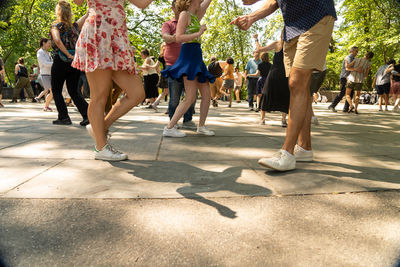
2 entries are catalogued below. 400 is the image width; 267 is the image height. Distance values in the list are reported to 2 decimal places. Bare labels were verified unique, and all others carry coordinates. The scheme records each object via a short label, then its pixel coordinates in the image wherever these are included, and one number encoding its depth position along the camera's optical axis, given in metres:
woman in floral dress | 2.99
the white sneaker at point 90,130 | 3.36
